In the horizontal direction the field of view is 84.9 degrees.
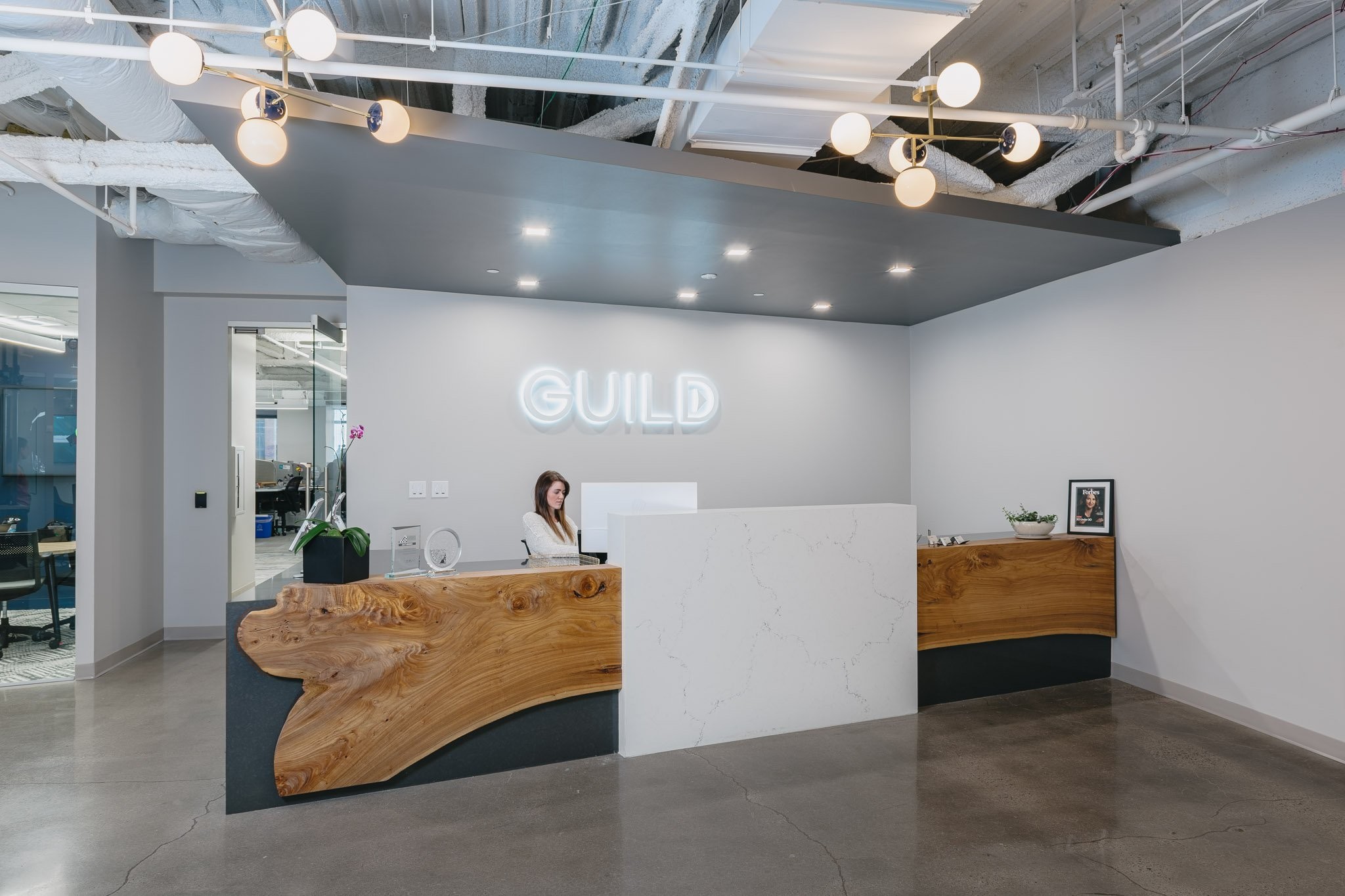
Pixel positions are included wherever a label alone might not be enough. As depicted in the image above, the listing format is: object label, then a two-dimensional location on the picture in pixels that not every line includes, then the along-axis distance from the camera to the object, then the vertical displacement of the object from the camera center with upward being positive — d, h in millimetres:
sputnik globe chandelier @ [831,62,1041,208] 2396 +1117
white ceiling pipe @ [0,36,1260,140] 2438 +1350
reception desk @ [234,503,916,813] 3023 -968
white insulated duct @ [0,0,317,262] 2451 +1374
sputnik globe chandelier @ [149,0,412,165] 2037 +1098
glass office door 5380 +294
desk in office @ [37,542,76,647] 5172 -835
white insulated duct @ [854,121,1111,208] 3850 +1523
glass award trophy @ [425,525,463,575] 3318 -500
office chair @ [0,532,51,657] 5059 -834
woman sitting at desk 4516 -456
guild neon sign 5750 +389
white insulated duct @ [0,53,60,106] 3025 +1535
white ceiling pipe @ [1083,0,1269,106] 2871 +1810
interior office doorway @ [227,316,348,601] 5500 +210
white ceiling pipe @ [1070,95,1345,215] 3219 +1495
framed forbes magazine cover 4883 -411
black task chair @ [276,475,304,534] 13211 -978
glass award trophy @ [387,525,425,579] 3275 -479
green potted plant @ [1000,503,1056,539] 4773 -498
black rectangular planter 3084 -475
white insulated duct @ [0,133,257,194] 3492 +1388
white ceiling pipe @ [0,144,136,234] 3568 +1372
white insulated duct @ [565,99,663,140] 3430 +1558
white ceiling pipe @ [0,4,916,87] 2307 +1408
